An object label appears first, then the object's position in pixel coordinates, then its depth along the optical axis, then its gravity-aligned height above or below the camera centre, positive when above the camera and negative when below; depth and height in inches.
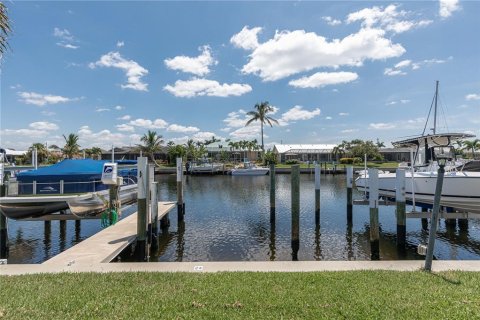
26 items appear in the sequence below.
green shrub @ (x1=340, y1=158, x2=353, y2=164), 2792.8 +12.0
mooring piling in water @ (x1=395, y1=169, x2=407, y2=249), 400.8 -66.0
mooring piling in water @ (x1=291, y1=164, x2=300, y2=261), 417.1 -68.5
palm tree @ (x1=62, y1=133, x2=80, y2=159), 2874.0 +175.7
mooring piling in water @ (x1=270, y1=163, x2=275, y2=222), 606.9 -65.1
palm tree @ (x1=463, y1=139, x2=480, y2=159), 3244.3 +170.7
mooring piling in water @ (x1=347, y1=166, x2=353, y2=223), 628.2 -71.2
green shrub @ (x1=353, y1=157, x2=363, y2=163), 2767.2 +11.2
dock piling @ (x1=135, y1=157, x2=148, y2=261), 365.1 -58.9
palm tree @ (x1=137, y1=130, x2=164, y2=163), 2910.9 +197.0
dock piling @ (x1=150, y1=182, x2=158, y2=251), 454.6 -87.2
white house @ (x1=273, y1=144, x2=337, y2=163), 3105.3 +90.2
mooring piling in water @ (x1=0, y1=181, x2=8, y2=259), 399.9 -97.1
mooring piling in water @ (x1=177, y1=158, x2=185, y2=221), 644.7 -68.5
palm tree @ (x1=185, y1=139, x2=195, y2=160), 2918.3 +143.4
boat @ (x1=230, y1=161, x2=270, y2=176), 2015.3 -59.6
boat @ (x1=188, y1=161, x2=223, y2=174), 2236.7 -44.8
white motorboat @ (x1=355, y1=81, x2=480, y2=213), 446.2 -33.8
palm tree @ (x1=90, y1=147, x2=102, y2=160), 3345.0 +169.0
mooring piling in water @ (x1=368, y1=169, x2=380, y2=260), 380.2 -80.2
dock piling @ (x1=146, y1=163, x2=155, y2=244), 378.9 -80.5
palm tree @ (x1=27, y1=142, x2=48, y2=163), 2804.9 +106.7
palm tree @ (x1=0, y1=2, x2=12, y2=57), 225.9 +109.7
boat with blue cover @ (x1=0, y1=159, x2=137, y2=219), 422.9 -44.7
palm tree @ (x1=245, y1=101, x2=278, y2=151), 2417.6 +403.0
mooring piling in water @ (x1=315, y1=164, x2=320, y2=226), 610.9 -71.8
